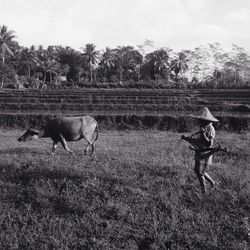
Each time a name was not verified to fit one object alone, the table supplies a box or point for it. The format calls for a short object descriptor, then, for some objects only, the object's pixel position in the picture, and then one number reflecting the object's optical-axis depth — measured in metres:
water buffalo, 11.07
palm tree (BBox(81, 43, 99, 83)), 70.75
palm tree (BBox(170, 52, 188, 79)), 77.31
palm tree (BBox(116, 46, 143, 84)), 76.81
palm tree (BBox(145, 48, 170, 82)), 73.56
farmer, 7.35
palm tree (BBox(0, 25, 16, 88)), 51.97
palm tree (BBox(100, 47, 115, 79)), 73.19
